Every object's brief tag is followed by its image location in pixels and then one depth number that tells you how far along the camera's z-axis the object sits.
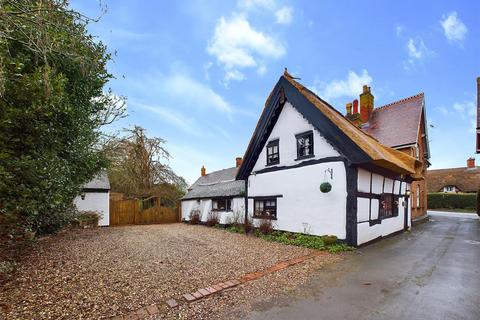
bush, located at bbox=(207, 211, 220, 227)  15.58
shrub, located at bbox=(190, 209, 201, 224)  17.67
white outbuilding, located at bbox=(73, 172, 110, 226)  15.50
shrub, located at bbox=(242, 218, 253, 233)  11.98
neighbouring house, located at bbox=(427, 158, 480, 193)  30.17
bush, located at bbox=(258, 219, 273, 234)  10.76
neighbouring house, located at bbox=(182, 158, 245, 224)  14.22
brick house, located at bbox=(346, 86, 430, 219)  15.82
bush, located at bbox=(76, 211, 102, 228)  13.64
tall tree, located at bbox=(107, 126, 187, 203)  19.95
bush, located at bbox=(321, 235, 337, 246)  8.22
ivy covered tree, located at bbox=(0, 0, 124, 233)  4.66
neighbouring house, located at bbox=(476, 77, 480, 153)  13.96
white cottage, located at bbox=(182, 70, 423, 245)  8.34
